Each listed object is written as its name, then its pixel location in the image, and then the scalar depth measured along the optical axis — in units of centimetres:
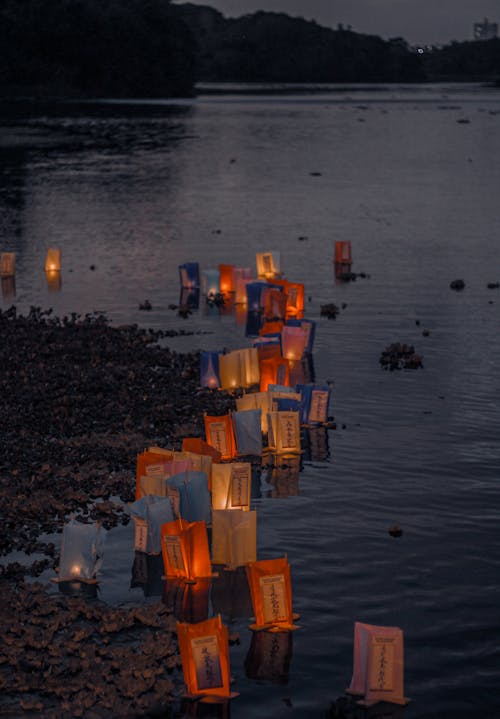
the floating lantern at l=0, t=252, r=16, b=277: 2723
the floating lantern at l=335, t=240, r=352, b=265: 2939
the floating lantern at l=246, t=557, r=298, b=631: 1002
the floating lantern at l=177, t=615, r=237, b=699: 885
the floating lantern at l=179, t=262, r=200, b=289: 2612
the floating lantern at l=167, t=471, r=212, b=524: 1203
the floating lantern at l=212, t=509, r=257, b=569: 1122
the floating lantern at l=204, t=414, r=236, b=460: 1456
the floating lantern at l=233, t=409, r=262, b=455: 1477
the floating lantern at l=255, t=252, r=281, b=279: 2698
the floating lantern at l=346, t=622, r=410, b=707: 884
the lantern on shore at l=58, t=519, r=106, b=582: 1094
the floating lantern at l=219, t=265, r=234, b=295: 2545
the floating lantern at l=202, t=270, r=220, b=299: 2502
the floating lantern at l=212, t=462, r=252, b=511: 1240
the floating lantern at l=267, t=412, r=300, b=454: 1482
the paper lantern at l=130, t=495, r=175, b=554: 1165
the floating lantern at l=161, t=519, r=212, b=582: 1109
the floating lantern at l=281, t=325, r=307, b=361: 1952
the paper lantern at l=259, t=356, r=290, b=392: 1745
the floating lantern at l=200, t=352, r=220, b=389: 1775
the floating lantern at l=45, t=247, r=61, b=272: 2827
